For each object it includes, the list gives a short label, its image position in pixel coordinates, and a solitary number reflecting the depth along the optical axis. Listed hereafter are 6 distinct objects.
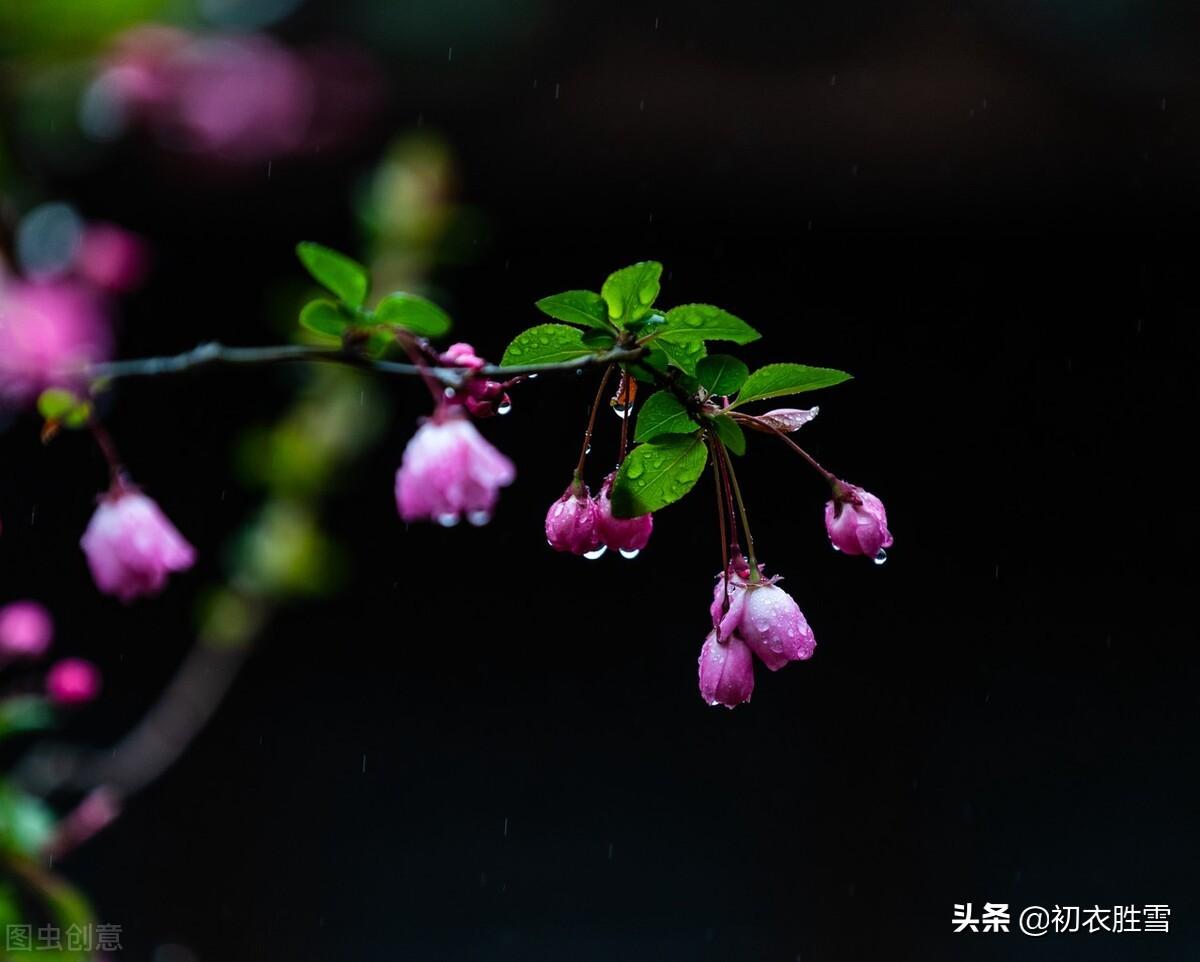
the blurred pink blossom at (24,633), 1.79
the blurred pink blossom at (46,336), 1.63
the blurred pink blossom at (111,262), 1.84
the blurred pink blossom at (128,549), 1.66
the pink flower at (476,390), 1.55
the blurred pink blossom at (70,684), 1.78
